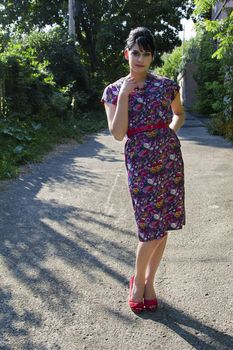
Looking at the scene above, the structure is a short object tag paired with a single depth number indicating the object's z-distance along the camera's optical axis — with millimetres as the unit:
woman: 2504
